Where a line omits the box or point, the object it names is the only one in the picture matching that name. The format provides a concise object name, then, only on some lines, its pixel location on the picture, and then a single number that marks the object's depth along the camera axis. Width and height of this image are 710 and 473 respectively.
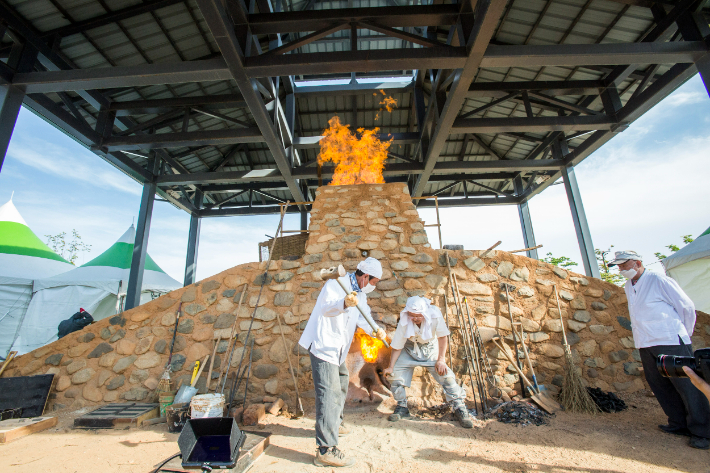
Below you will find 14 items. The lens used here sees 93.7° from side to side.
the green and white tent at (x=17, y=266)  7.86
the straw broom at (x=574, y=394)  3.85
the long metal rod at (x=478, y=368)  3.86
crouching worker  3.73
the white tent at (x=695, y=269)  7.43
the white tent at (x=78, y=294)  8.08
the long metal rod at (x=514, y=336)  4.28
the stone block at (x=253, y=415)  3.58
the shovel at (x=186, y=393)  3.89
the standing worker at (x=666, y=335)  2.99
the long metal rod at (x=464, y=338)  4.15
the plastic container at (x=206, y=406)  3.41
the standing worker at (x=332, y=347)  2.71
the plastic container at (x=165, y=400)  3.93
